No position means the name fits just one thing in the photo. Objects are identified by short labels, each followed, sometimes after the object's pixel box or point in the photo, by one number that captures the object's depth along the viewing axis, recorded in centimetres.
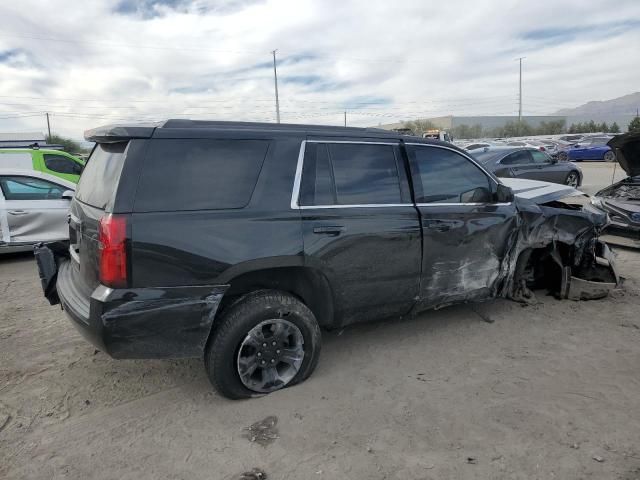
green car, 1002
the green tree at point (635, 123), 3967
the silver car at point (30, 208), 704
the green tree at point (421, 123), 7648
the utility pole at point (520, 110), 7012
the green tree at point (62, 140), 5633
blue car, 2798
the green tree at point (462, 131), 7986
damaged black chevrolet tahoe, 279
